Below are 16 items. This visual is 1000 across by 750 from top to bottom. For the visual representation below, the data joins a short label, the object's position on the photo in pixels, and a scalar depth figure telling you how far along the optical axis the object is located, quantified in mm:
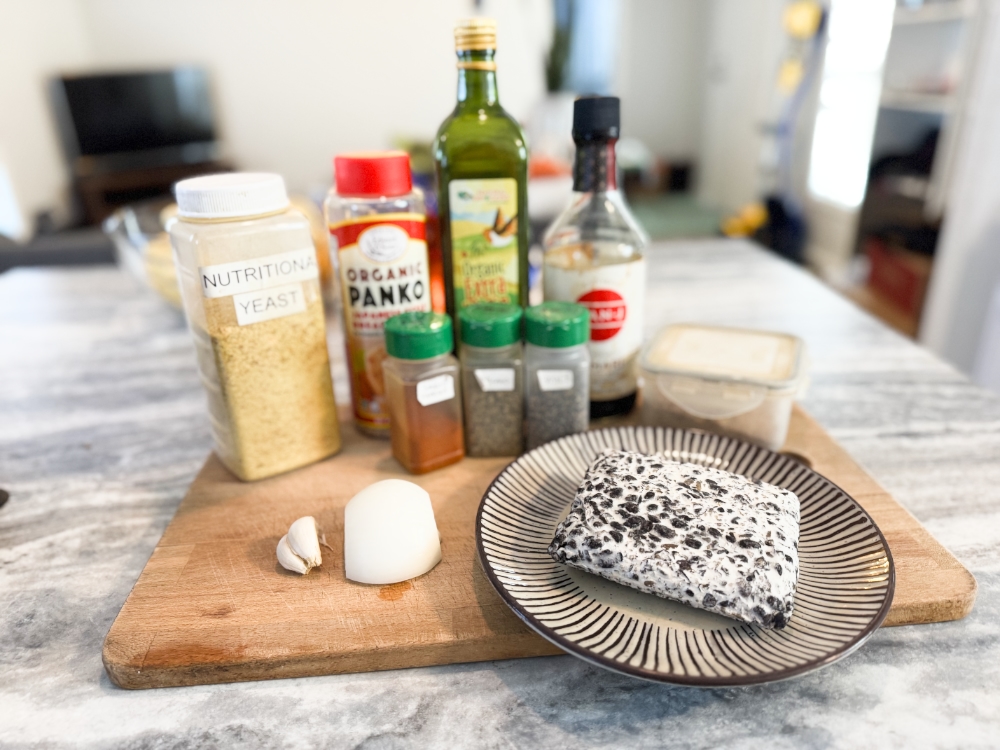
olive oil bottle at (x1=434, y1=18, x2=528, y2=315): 671
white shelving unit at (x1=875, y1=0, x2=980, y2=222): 2502
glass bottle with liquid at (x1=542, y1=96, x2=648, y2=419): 709
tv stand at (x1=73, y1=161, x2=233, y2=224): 3873
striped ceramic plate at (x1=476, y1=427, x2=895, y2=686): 431
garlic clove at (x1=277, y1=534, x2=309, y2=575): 561
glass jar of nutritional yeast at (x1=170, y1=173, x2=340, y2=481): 601
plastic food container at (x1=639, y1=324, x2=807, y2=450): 683
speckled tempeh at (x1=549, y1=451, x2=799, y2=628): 458
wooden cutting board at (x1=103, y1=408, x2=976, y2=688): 481
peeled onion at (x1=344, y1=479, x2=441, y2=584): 544
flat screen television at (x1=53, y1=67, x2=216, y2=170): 3830
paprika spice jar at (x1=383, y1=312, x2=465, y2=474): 642
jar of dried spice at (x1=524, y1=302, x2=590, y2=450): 653
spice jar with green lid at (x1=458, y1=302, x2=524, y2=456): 664
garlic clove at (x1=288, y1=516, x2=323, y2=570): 565
